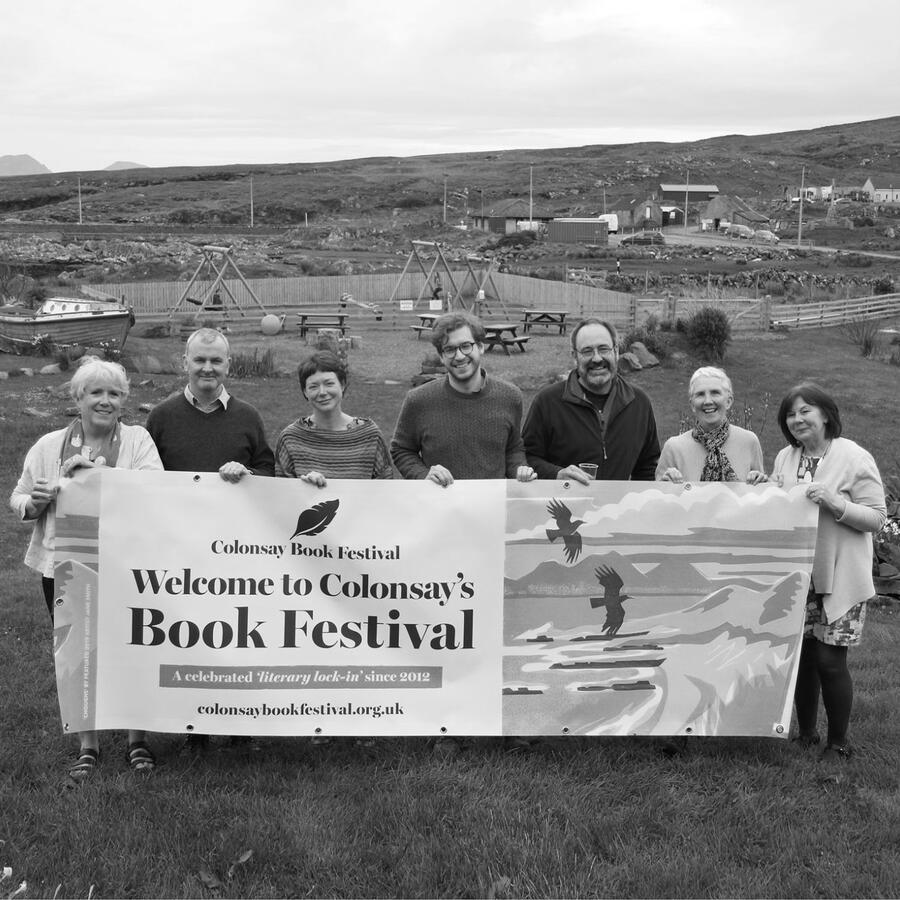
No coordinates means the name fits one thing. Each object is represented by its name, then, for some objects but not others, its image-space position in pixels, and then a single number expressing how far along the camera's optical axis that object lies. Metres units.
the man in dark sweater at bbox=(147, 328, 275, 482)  5.10
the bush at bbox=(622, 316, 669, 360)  24.56
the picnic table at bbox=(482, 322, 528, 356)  27.55
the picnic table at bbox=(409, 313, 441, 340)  31.50
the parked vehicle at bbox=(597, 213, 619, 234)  109.86
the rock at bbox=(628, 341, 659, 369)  23.59
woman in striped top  5.12
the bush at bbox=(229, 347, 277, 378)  21.58
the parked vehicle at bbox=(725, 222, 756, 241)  109.74
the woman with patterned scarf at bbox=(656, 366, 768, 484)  5.25
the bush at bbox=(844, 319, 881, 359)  28.98
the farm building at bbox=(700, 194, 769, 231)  122.12
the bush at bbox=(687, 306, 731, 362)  25.09
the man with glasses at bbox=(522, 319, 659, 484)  5.43
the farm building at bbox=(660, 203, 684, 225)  129.38
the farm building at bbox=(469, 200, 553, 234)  111.94
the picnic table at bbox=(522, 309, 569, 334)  32.59
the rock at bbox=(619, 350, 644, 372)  23.27
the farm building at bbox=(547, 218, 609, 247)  100.94
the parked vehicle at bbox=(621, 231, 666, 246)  101.25
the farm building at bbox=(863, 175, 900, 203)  150.12
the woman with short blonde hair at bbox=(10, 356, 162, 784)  4.84
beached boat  23.30
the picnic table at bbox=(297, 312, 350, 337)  31.03
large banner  4.98
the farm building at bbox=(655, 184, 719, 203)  143.00
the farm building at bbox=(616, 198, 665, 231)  124.50
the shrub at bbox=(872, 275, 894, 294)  47.00
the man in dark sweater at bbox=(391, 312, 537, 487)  5.40
